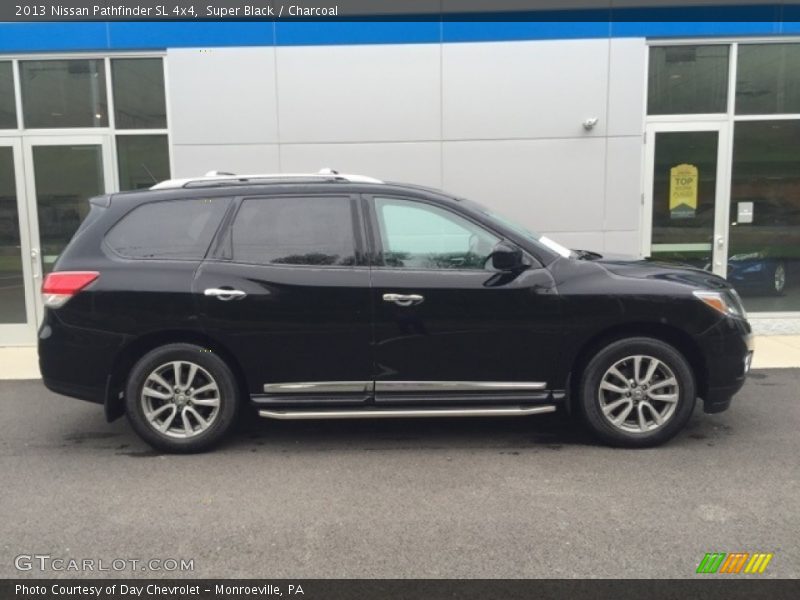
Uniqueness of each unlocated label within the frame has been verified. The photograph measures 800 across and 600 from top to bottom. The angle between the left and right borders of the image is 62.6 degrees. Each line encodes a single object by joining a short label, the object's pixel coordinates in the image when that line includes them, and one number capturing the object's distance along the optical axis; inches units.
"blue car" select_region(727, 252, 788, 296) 349.1
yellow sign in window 341.1
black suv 178.1
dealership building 323.6
